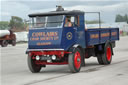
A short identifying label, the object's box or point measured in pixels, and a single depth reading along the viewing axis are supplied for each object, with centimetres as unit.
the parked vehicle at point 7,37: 4123
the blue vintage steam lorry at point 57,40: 1123
